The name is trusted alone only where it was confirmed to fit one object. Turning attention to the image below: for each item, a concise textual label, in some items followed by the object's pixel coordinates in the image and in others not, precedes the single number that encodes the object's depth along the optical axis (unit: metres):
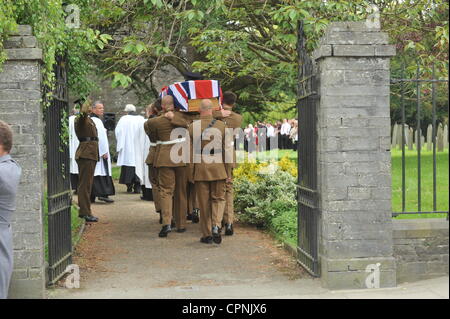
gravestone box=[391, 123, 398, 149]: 27.23
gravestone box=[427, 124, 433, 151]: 26.35
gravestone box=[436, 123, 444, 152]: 24.52
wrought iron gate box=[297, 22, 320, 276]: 8.32
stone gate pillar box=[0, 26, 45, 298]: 7.48
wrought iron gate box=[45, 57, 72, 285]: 8.09
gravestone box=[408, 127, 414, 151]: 23.71
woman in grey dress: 5.86
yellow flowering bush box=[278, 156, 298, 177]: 13.98
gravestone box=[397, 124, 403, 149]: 28.12
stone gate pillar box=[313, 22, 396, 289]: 7.81
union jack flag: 11.98
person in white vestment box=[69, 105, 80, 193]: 15.42
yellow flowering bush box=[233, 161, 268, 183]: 13.47
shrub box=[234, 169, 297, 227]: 12.27
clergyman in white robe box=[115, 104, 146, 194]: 16.56
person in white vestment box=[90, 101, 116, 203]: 14.10
